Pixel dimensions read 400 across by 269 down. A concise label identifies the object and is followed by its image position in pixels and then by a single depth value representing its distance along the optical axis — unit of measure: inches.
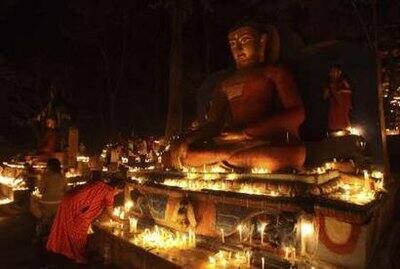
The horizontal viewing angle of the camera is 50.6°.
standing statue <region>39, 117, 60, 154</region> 517.9
